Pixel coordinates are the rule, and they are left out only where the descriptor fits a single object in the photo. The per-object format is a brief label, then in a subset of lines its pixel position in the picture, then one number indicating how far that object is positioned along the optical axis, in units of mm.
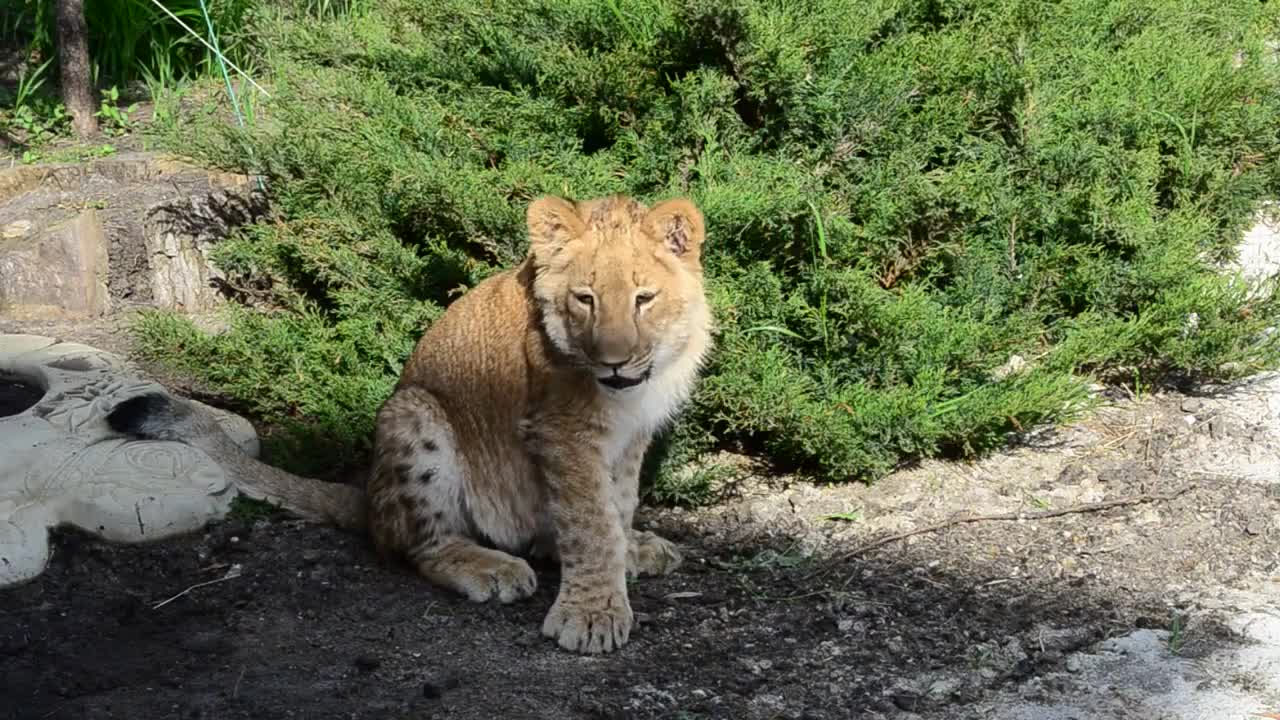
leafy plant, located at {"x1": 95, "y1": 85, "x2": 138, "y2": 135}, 8938
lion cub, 4965
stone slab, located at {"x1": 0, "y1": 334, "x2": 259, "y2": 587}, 5320
